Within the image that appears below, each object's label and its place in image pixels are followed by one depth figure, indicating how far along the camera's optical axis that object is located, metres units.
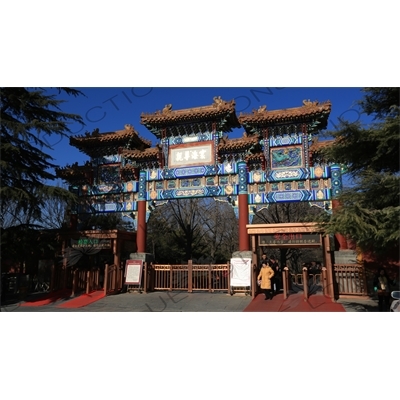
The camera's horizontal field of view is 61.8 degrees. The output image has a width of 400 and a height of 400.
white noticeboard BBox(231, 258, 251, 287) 10.70
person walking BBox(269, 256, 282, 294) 10.55
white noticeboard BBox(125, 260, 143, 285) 12.16
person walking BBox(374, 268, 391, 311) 8.00
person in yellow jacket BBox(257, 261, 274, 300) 9.79
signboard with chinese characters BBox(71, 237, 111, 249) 12.91
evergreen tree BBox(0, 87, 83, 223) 10.07
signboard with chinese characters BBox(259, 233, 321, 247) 9.98
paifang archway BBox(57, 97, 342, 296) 12.25
